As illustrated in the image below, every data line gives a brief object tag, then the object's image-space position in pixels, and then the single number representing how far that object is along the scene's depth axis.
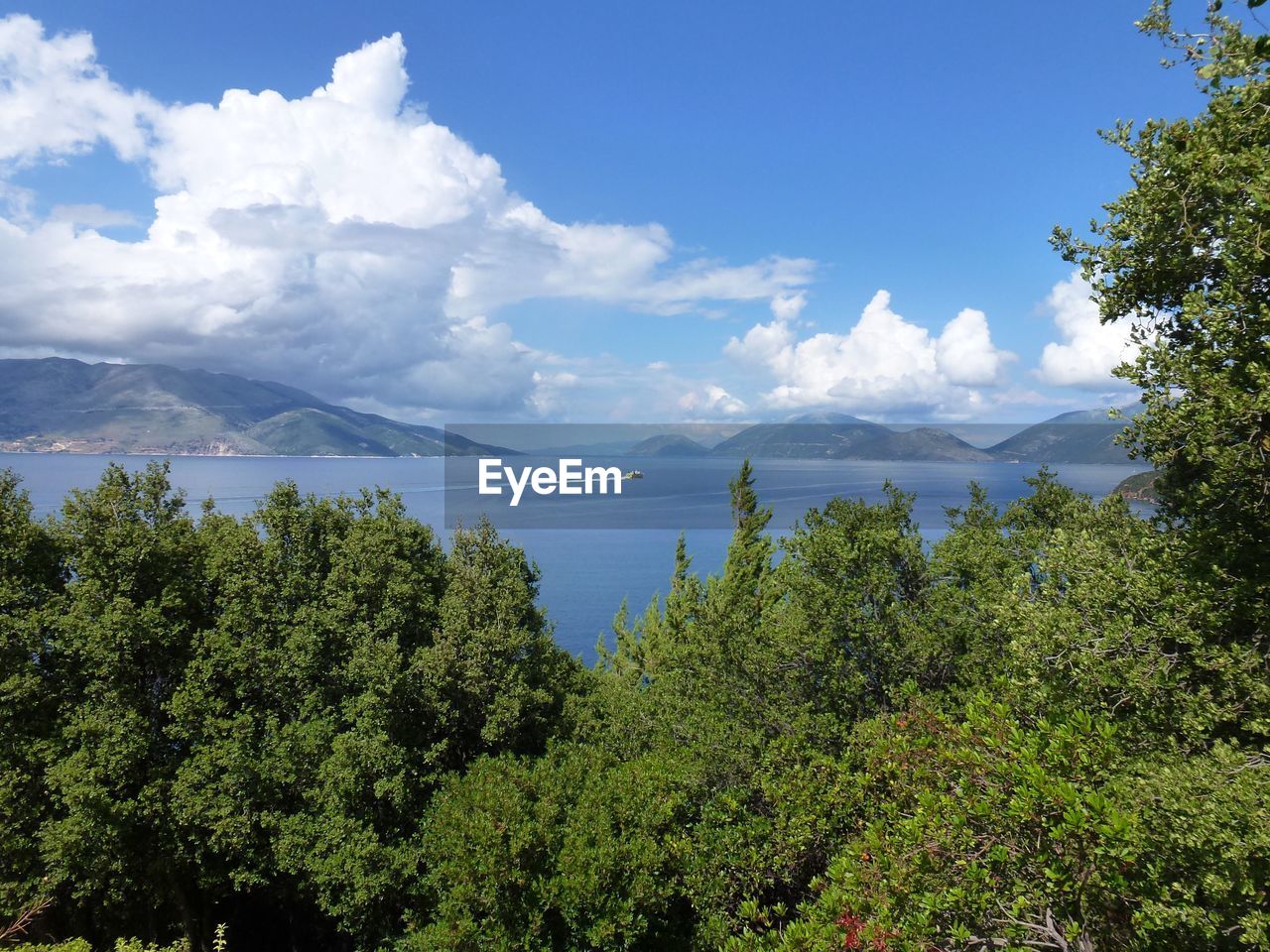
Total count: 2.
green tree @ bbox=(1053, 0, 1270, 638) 8.48
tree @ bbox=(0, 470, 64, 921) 17.06
